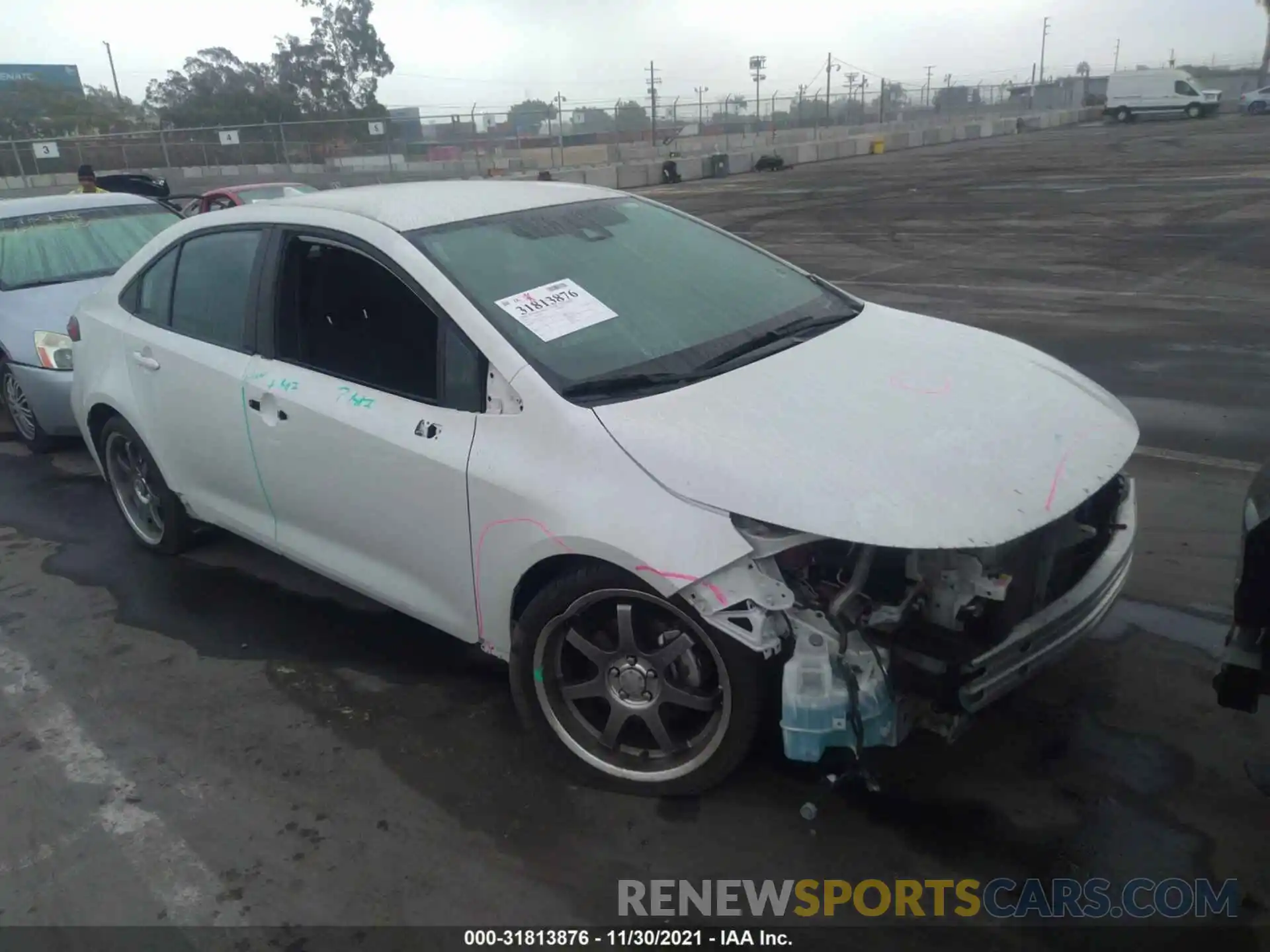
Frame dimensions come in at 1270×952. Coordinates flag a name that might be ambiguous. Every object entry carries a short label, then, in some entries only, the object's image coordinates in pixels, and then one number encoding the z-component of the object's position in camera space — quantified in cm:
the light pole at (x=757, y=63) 5678
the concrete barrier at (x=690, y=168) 3344
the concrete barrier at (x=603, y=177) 3038
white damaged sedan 258
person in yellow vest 1129
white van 4744
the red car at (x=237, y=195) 1323
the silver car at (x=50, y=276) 632
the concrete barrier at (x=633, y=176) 3150
